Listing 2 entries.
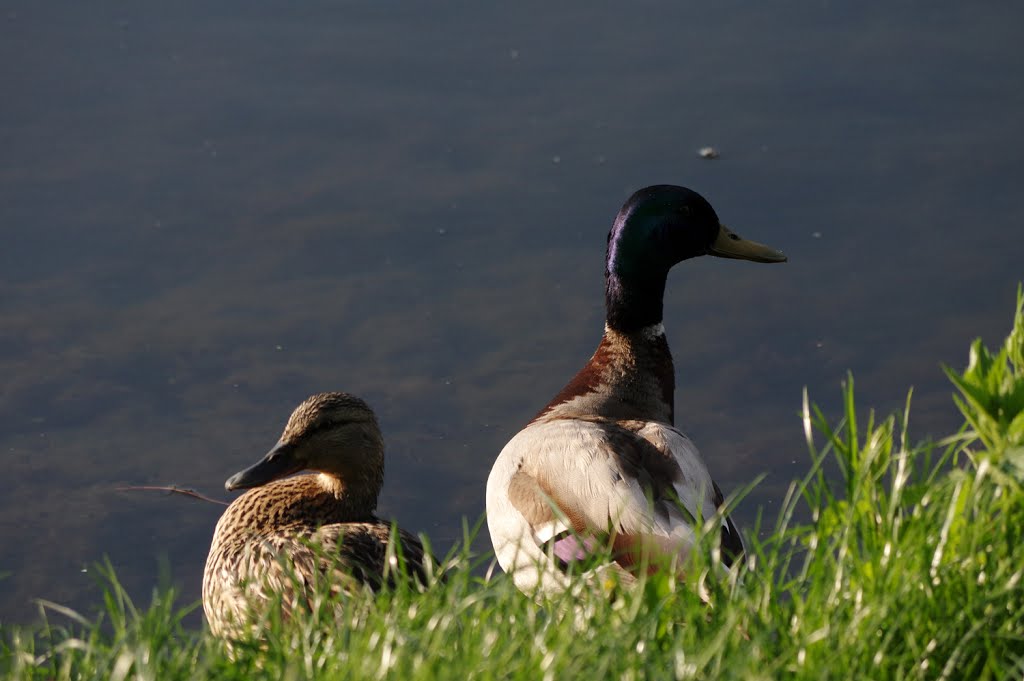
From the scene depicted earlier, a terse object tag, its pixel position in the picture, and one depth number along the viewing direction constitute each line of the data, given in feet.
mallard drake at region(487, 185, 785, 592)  21.15
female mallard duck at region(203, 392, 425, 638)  24.16
